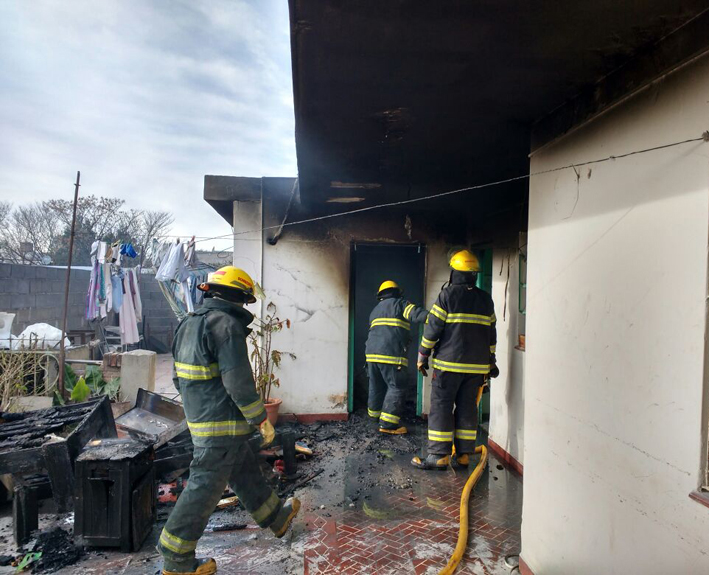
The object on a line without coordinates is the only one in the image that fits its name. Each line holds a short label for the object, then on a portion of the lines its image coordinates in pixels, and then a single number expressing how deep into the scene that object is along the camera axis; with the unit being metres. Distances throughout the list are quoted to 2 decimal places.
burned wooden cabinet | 3.41
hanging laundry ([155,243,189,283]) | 7.16
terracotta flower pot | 6.06
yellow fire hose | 3.12
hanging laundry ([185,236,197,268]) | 7.37
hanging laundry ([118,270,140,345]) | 9.37
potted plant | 6.25
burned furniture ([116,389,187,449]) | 5.21
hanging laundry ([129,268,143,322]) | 9.55
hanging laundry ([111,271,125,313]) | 9.11
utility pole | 6.71
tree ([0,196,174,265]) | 24.00
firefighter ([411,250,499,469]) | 4.83
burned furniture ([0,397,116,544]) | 3.55
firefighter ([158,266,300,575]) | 3.12
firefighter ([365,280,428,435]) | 6.07
